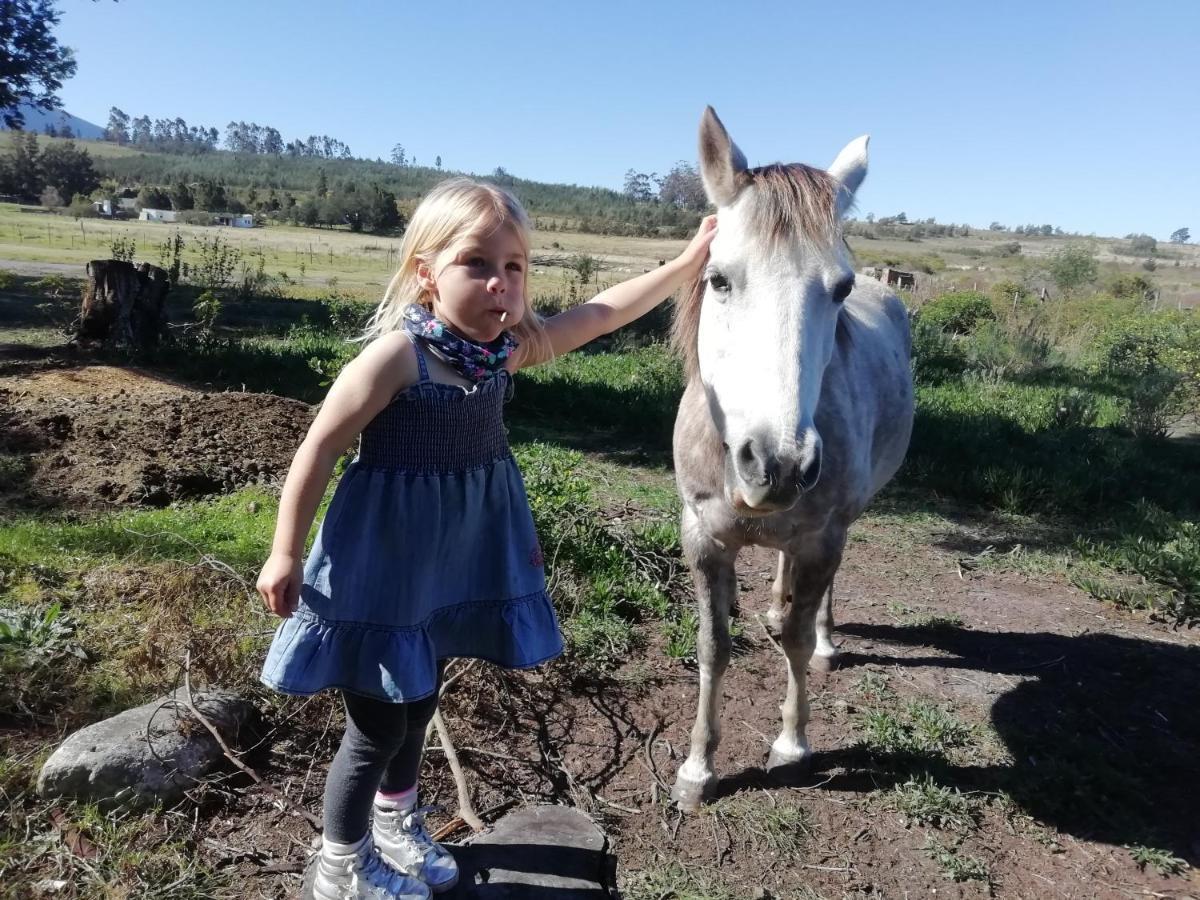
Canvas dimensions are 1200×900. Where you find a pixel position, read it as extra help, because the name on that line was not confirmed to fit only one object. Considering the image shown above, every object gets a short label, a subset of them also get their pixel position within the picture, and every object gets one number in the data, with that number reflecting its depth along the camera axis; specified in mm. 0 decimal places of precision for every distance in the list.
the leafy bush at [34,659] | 2678
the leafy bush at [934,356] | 10836
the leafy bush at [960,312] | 16844
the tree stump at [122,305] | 8422
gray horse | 1734
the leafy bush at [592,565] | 3609
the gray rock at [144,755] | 2287
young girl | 1610
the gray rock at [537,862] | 1966
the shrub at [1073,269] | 31578
